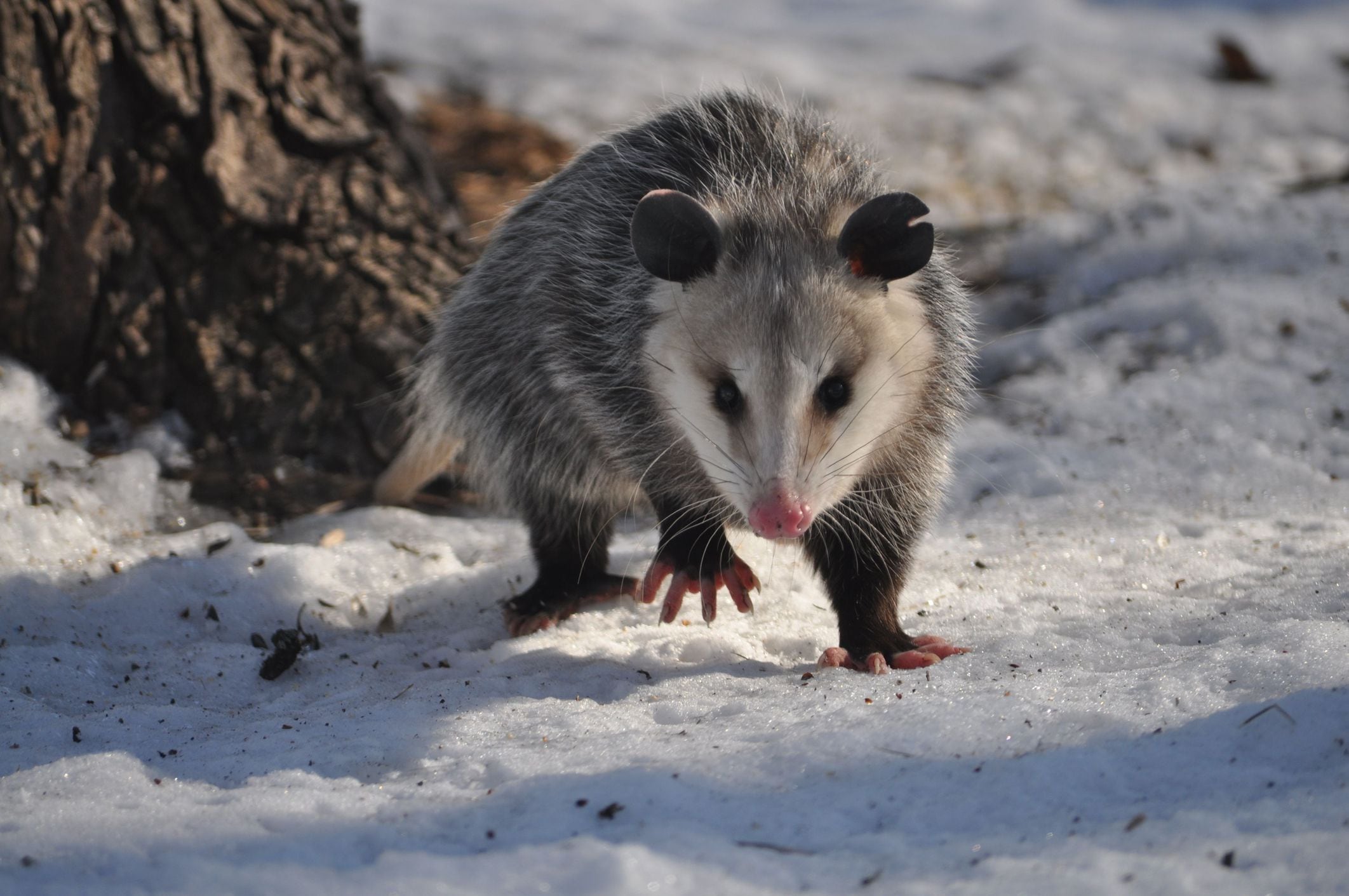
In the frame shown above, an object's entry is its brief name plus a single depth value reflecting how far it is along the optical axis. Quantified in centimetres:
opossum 408
